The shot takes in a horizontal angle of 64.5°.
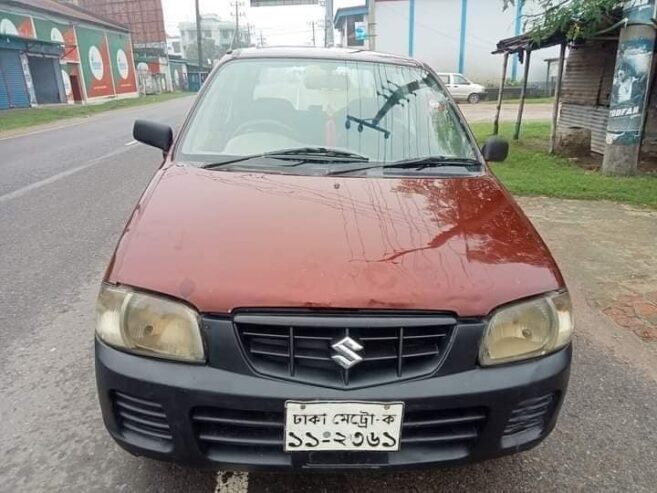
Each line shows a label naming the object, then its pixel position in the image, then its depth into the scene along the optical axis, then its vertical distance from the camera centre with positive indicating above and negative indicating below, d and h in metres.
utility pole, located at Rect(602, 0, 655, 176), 7.30 -0.47
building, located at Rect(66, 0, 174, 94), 48.03 +3.96
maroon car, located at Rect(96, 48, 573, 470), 1.60 -0.83
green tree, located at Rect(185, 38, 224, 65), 83.25 +2.20
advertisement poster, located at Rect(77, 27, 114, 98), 31.84 +0.31
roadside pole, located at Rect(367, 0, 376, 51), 18.44 +1.26
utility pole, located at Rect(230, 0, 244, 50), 61.90 +5.47
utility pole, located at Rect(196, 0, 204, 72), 48.42 +3.36
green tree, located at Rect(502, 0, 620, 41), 7.23 +0.54
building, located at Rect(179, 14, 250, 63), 83.88 +4.56
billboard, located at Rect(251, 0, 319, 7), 29.58 +3.29
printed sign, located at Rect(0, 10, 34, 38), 24.72 +2.05
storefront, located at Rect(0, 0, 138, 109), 25.14 +0.67
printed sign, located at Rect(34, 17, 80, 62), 27.73 +1.77
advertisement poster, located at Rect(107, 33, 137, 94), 35.88 +0.23
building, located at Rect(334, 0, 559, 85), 33.16 +1.58
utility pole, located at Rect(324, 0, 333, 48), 22.02 +1.86
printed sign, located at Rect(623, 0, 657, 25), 7.08 +0.57
